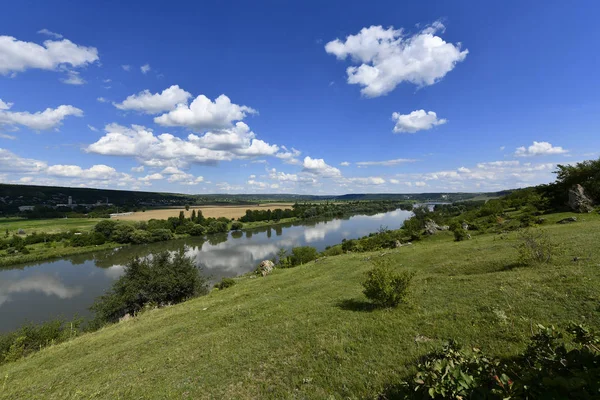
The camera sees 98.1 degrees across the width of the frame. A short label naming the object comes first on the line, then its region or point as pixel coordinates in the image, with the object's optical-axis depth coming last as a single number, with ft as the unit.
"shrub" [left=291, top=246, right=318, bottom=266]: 151.09
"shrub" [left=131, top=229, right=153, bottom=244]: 277.44
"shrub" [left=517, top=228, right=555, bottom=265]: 43.42
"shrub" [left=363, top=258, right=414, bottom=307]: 35.96
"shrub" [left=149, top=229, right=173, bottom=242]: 291.13
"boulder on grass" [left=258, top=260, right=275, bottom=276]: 117.54
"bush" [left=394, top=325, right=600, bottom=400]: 7.15
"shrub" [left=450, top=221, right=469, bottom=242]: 97.40
